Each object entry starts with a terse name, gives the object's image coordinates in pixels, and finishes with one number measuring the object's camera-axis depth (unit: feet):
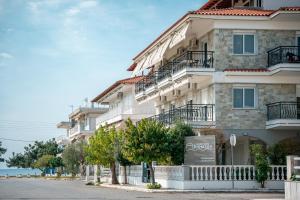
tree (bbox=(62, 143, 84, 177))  263.70
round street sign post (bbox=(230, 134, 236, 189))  122.11
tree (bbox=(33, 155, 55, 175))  343.05
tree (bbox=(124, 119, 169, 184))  130.62
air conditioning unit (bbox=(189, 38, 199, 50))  150.10
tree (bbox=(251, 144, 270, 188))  125.18
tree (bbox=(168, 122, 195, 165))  131.85
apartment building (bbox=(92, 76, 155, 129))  200.13
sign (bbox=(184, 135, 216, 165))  127.85
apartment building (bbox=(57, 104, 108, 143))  305.32
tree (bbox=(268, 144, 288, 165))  130.11
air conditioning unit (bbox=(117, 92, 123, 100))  224.14
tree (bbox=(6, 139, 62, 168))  392.47
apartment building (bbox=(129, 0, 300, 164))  136.77
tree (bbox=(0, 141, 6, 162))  412.16
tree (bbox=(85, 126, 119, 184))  169.42
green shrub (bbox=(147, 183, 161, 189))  130.72
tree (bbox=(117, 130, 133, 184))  165.62
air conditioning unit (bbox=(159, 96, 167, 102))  175.15
